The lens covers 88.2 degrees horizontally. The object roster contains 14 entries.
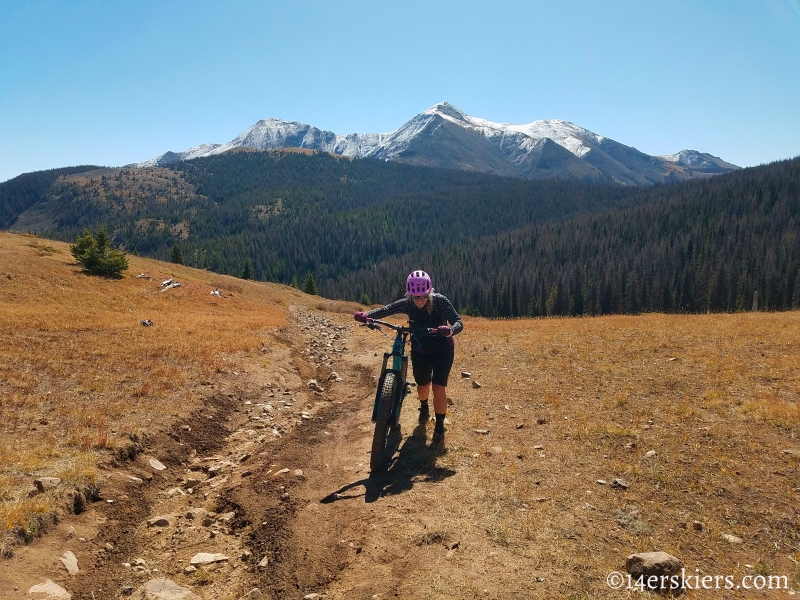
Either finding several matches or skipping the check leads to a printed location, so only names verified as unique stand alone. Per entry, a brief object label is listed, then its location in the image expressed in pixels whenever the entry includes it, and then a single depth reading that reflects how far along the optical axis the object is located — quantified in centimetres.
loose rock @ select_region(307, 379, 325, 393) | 1467
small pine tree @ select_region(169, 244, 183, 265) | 7849
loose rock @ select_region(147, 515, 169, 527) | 648
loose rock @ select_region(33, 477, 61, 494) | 643
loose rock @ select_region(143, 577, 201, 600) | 486
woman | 886
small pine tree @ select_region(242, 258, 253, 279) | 10188
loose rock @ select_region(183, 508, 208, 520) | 667
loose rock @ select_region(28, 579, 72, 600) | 455
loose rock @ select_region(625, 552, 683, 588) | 472
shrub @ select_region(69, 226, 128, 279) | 3506
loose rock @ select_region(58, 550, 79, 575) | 508
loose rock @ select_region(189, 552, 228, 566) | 556
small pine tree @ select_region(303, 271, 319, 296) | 9829
